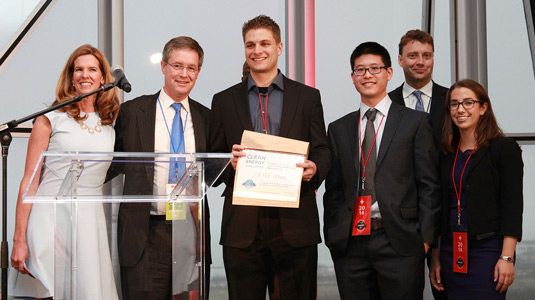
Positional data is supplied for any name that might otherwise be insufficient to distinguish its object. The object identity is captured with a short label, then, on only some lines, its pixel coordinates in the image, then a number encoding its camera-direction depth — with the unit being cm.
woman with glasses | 301
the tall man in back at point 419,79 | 381
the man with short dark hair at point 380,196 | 300
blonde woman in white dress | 212
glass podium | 212
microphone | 248
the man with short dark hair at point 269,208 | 304
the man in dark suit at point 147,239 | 216
